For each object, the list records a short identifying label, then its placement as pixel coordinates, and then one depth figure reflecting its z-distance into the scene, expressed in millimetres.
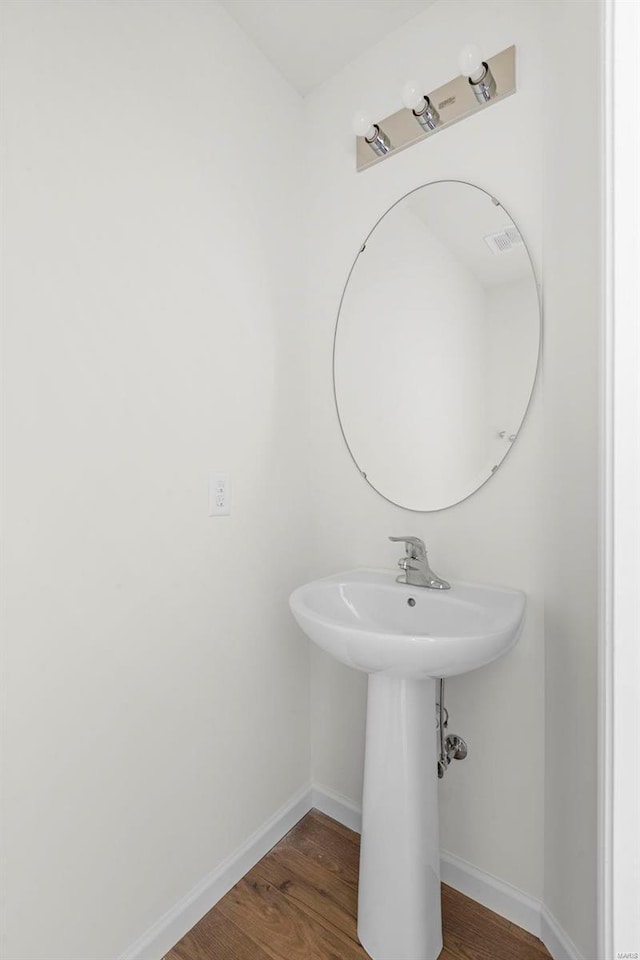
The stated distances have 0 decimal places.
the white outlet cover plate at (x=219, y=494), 1347
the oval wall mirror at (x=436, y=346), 1278
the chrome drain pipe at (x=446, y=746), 1271
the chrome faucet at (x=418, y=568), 1326
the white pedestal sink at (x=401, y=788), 1110
